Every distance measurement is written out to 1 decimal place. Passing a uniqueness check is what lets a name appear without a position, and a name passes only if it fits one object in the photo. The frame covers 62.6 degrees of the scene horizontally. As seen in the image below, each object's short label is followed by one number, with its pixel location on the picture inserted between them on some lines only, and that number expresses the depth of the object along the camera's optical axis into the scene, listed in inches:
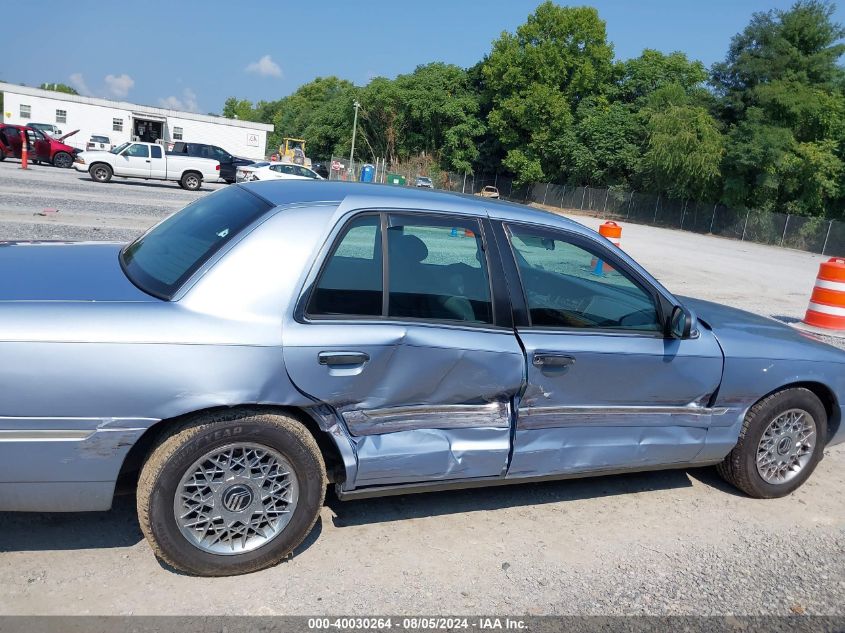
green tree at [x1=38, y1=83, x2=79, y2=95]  5871.6
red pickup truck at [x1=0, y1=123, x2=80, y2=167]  1159.0
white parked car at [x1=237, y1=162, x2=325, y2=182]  1173.7
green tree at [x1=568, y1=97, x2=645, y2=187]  1993.1
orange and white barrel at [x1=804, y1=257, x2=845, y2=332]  388.2
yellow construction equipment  1859.0
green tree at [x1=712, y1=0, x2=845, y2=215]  1567.4
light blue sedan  109.1
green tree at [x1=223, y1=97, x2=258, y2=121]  6594.5
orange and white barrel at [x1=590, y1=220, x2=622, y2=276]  562.9
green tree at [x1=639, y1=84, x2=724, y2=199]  1689.2
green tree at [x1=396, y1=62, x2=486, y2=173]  2426.2
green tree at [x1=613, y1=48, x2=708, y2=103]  2158.0
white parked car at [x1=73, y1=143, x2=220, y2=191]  975.0
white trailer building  2269.9
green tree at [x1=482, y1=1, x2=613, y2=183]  2187.5
